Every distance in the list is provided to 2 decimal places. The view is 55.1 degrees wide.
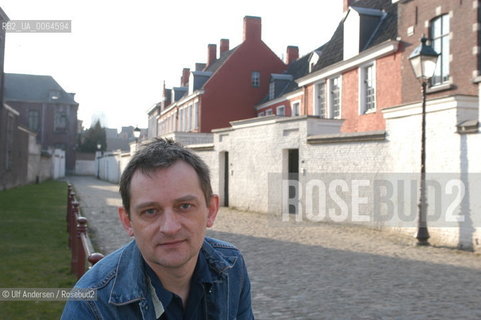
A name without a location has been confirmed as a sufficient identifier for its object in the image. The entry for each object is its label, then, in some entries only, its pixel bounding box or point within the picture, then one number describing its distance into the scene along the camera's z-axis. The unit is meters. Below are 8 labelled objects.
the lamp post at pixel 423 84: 10.42
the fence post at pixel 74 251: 6.82
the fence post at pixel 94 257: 3.34
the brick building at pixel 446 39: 12.99
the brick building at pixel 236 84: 32.47
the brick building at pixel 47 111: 59.31
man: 1.73
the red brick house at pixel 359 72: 17.89
